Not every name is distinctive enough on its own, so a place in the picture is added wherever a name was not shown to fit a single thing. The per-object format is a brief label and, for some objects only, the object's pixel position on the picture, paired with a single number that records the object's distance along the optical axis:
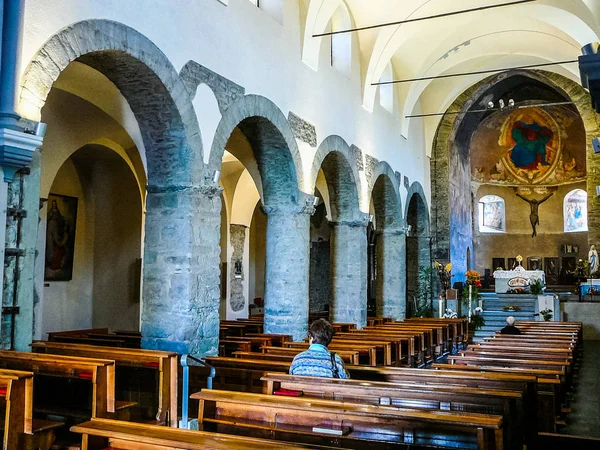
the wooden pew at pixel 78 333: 10.10
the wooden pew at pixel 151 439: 2.92
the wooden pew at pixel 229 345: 8.99
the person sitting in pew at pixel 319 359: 5.16
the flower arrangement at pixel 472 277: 19.59
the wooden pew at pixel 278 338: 9.82
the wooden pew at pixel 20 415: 4.12
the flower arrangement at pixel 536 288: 19.41
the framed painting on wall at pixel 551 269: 28.07
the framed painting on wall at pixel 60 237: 12.68
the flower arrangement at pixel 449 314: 18.23
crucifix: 29.56
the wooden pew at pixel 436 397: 4.40
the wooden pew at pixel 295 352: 7.37
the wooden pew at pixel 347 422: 3.49
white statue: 20.13
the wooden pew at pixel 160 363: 5.72
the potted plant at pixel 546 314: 17.30
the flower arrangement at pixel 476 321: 18.11
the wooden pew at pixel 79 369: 4.81
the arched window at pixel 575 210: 28.76
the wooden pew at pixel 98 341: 8.67
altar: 21.67
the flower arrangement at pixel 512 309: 19.78
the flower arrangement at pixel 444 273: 19.95
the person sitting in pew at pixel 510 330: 10.72
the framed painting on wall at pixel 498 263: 29.17
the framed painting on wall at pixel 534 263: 28.78
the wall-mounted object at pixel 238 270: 16.77
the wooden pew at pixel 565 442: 3.61
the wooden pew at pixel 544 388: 5.80
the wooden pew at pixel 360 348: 8.11
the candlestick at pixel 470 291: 18.96
